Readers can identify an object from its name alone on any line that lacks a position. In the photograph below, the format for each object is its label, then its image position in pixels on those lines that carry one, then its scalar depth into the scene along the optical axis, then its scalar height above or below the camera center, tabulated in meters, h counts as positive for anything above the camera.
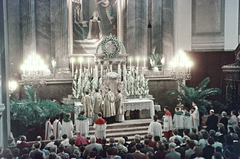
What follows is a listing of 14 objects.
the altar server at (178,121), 9.48 -1.78
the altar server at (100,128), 8.59 -1.83
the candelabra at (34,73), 9.73 -0.09
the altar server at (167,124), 9.54 -1.90
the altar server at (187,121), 9.38 -1.76
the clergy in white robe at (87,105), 10.03 -1.27
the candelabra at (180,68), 10.96 +0.10
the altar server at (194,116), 9.66 -1.64
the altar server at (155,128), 8.65 -1.84
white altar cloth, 10.94 -1.39
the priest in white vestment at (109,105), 10.18 -1.29
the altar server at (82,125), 9.02 -1.81
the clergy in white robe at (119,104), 10.34 -1.28
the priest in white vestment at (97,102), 10.17 -1.18
